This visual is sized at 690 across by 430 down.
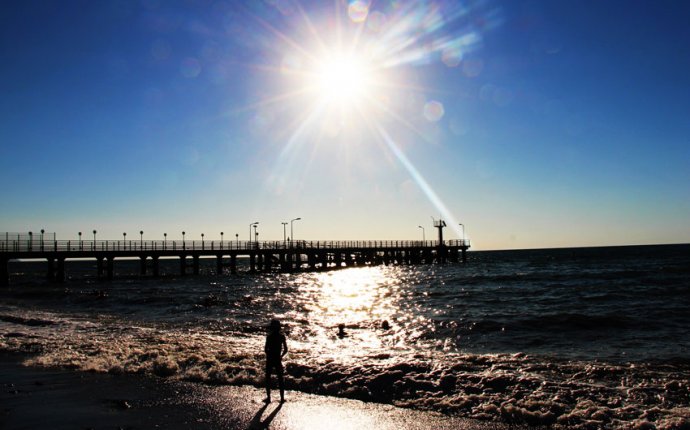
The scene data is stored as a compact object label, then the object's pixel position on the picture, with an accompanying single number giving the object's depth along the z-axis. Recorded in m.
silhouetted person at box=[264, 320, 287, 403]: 10.18
